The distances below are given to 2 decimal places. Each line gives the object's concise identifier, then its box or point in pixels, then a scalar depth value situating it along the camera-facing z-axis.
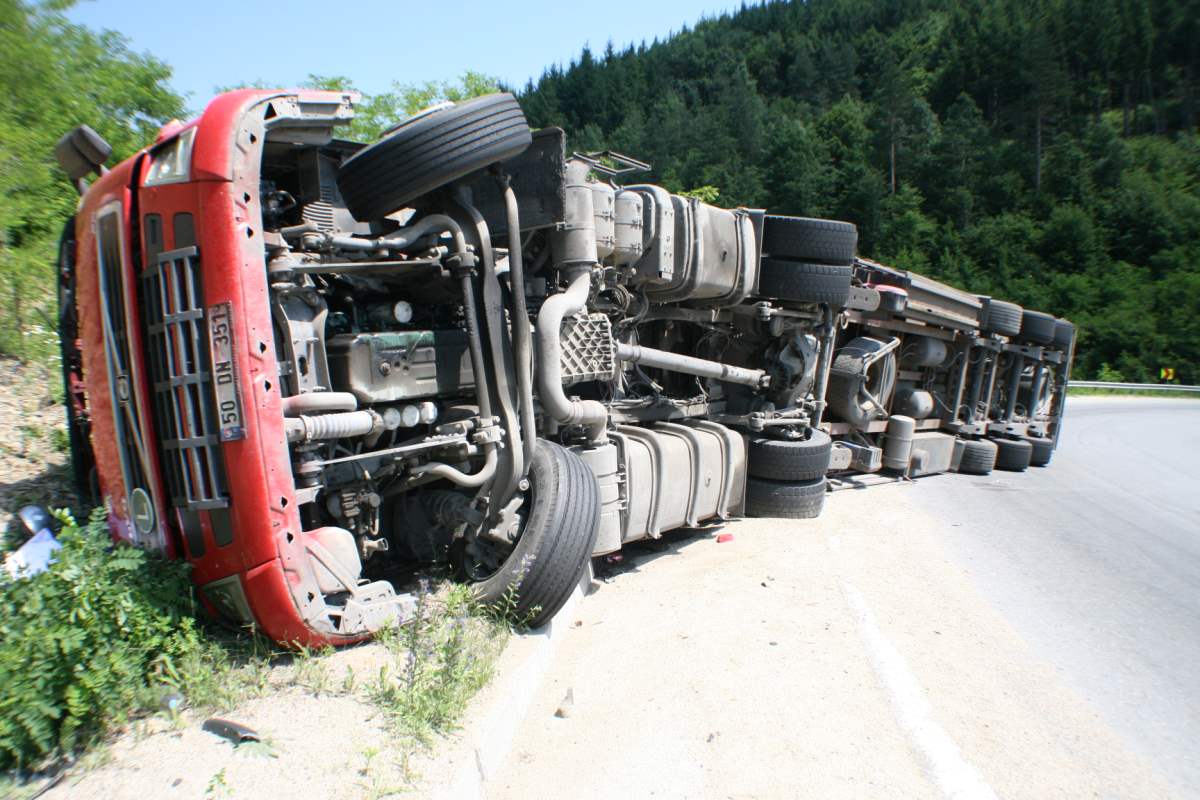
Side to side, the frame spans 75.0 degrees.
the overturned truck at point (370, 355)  2.95
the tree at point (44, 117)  5.75
